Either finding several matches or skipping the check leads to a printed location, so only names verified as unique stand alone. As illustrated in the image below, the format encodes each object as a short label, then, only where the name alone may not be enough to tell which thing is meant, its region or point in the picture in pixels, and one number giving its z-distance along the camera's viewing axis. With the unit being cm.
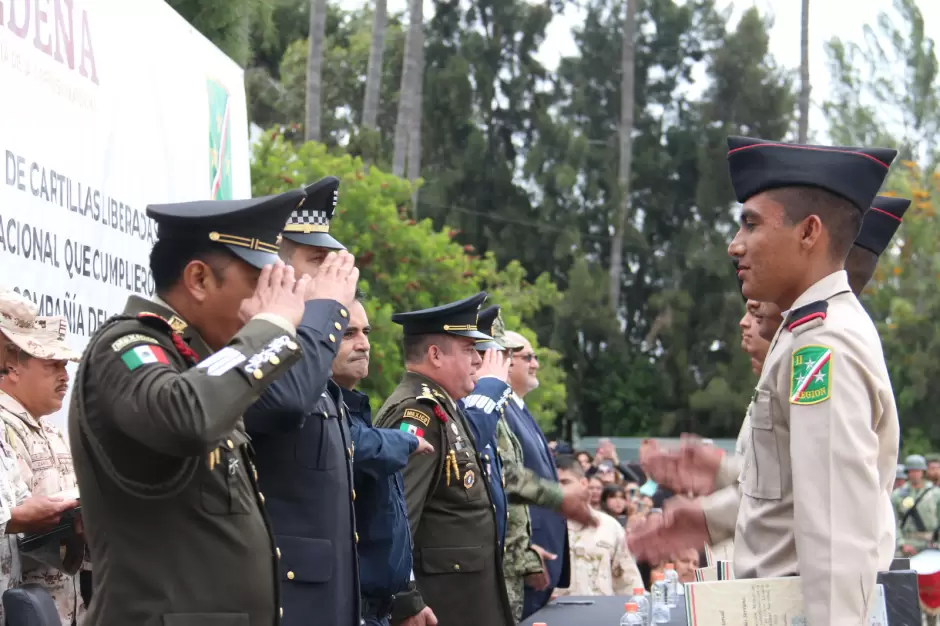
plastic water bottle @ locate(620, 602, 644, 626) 489
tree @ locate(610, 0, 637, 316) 3575
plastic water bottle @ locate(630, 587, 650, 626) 534
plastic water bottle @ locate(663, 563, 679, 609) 614
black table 535
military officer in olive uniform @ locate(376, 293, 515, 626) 542
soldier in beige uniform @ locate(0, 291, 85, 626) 430
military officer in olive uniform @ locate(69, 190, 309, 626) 273
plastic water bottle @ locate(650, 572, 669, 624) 548
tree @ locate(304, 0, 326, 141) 2177
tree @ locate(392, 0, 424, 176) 2500
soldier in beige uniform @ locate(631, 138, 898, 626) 275
